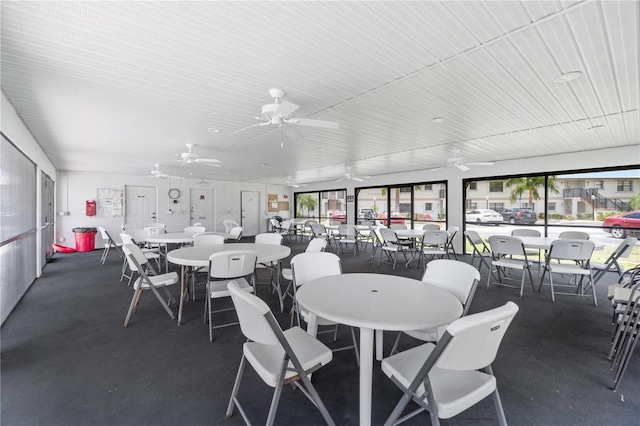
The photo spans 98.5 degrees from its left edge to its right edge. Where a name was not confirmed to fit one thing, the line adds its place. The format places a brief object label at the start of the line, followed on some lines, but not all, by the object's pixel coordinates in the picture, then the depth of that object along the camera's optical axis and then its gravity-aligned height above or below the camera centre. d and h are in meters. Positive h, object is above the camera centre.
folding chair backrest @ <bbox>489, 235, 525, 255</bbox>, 4.32 -0.53
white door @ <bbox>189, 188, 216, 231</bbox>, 11.15 +0.15
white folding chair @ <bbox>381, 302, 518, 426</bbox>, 1.14 -0.82
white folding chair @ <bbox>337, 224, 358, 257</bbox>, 7.81 -0.58
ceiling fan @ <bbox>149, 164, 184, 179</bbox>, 7.31 +1.03
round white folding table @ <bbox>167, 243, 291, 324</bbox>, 2.99 -0.52
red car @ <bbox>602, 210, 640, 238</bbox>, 5.60 -0.22
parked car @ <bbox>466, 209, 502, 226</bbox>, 7.61 -0.12
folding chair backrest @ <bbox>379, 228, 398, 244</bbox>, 6.25 -0.55
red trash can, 8.20 -0.83
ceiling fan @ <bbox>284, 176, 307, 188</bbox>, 11.25 +1.30
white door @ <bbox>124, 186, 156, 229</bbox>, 9.62 +0.16
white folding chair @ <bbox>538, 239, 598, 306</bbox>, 3.82 -0.60
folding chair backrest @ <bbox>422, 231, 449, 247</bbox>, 5.70 -0.52
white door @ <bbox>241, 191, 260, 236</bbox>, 12.43 -0.04
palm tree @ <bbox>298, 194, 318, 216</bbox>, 13.40 +0.50
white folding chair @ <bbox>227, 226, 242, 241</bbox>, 5.76 -0.47
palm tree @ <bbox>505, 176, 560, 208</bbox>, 6.66 +0.68
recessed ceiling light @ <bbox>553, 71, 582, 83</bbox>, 2.57 +1.30
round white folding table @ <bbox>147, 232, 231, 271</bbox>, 4.67 -0.48
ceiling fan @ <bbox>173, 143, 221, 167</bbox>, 5.25 +1.04
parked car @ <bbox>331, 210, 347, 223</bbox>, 11.88 -0.19
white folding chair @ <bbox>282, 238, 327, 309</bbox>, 3.59 -0.46
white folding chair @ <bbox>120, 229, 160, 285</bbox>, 4.76 -0.80
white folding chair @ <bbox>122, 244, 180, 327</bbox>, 3.09 -0.80
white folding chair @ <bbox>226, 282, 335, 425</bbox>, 1.31 -0.82
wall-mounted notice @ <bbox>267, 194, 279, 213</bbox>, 13.21 +0.40
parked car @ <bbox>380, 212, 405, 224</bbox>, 9.97 -0.20
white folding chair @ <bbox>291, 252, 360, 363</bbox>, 2.51 -0.51
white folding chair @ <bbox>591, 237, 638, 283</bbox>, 3.88 -0.56
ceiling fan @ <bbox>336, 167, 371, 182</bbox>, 8.59 +1.24
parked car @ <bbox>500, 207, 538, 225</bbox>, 7.05 -0.09
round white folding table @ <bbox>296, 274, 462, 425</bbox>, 1.38 -0.54
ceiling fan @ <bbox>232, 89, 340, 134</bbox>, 2.80 +1.04
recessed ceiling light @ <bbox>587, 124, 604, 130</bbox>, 4.15 +1.32
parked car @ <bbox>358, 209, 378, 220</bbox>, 10.84 -0.09
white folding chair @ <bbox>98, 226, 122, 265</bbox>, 6.52 -0.85
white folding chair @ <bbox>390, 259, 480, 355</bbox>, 1.89 -0.53
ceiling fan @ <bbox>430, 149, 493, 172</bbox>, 5.85 +1.11
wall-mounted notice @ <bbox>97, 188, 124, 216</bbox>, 9.12 +0.29
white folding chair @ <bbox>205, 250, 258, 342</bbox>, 2.73 -0.57
